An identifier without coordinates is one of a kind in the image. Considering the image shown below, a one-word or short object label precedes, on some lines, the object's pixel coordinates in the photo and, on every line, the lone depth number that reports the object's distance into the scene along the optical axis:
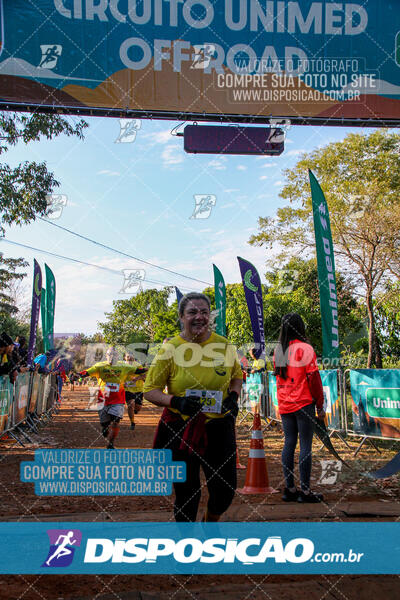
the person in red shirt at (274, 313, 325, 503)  5.74
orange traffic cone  5.97
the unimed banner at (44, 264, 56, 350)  17.06
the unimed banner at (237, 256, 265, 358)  12.98
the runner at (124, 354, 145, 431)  12.73
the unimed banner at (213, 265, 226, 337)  16.91
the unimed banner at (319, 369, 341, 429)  9.03
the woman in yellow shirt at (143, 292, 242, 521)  3.62
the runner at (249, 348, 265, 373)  13.34
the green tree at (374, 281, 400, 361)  21.73
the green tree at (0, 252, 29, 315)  31.43
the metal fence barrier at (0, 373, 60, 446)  9.10
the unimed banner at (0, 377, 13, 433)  8.78
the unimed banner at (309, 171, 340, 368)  8.20
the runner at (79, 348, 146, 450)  8.79
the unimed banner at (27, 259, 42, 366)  12.73
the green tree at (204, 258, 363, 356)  27.12
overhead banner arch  8.91
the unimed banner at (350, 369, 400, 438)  7.70
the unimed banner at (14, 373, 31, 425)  10.20
